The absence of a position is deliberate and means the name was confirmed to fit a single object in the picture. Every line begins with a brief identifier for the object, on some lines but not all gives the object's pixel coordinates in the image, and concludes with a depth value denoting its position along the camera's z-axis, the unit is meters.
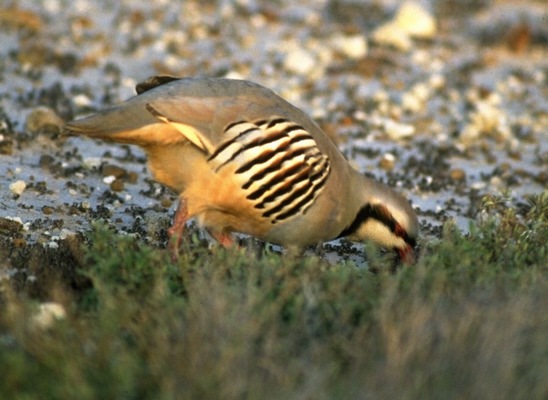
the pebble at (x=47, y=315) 7.30
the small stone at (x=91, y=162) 13.75
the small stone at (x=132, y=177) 13.61
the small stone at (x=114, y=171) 13.52
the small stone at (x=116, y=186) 13.10
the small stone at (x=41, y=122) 14.67
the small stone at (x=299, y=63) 19.59
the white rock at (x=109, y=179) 13.32
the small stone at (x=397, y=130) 16.77
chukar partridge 9.46
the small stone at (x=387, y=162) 15.35
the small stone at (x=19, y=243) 10.27
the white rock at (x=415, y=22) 22.86
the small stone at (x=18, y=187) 12.22
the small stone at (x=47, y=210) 11.76
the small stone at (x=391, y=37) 21.77
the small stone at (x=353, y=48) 20.81
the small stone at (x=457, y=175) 15.27
